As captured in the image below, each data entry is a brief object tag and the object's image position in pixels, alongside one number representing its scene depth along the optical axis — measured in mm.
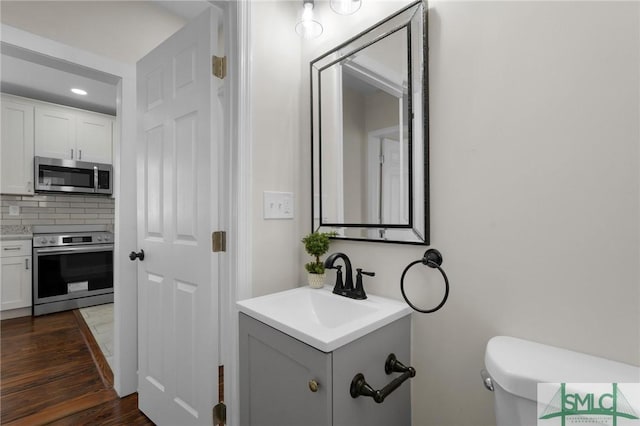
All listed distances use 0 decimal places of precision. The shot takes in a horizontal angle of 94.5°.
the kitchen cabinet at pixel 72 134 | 3309
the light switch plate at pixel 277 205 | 1336
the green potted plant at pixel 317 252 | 1297
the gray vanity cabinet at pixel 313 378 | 792
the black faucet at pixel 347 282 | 1115
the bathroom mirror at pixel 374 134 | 1039
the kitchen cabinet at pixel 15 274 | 3000
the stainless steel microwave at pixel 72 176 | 3271
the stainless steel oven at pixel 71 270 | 3160
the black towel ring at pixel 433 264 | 936
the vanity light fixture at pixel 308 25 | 1281
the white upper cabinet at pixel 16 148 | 3084
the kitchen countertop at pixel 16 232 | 3082
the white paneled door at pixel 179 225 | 1325
